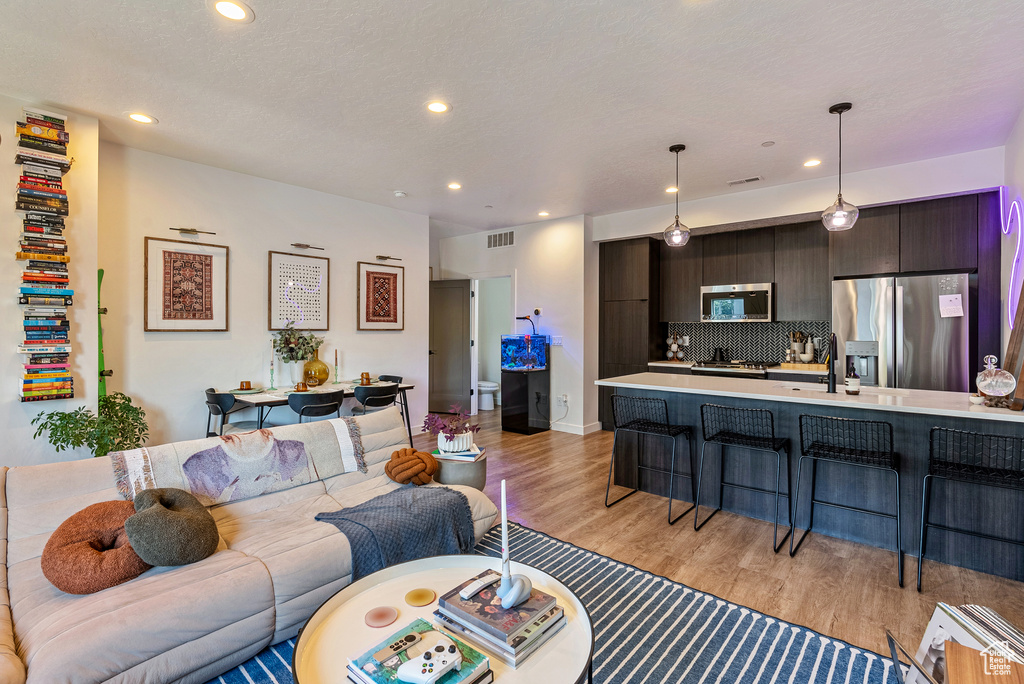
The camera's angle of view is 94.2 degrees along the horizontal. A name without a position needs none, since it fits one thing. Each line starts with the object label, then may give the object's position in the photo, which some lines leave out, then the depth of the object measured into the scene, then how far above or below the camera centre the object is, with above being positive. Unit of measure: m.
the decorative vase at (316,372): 4.65 -0.32
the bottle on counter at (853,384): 3.06 -0.29
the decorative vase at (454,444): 3.03 -0.67
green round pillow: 1.79 -0.75
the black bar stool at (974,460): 2.31 -0.63
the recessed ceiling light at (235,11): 2.08 +1.47
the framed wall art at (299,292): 4.64 +0.48
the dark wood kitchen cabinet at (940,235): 3.97 +0.91
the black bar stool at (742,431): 2.96 -0.61
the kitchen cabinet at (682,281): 5.77 +0.73
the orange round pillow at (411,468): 2.76 -0.75
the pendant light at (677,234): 3.80 +0.85
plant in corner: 3.07 -0.59
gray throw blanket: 2.13 -0.90
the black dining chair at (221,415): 3.85 -0.64
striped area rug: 1.78 -1.24
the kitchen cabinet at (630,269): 5.82 +0.89
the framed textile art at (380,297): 5.34 +0.49
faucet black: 3.02 -0.15
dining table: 3.89 -0.48
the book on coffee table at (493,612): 1.35 -0.81
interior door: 6.98 -0.10
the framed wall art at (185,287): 3.94 +0.45
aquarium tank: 6.14 -0.17
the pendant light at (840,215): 3.13 +0.82
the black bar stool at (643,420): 3.40 -0.61
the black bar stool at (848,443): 2.58 -0.62
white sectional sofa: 1.42 -0.89
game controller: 1.17 -0.82
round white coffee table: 1.26 -0.87
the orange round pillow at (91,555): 1.66 -0.79
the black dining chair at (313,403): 3.91 -0.53
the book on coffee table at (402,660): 1.19 -0.84
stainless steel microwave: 5.23 +0.42
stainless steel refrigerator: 3.94 +0.09
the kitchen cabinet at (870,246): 4.30 +0.88
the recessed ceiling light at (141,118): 3.20 +1.51
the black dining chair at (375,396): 4.37 -0.53
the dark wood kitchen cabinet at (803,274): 4.95 +0.71
